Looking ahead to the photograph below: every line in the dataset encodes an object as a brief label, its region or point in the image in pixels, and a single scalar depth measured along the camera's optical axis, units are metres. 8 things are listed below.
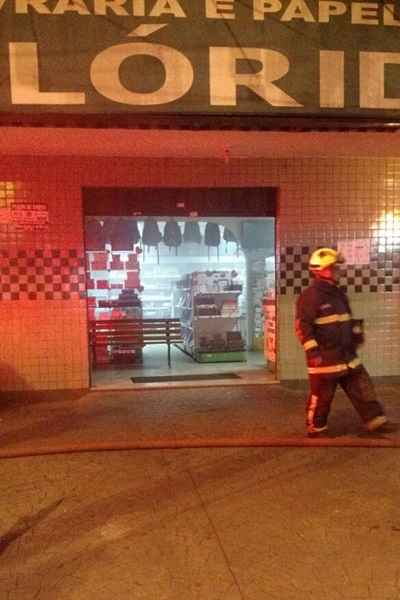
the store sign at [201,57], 5.08
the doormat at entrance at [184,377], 8.50
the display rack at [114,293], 10.11
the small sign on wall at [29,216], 7.45
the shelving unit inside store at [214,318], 10.12
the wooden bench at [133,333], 9.70
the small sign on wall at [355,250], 8.05
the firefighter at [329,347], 5.52
